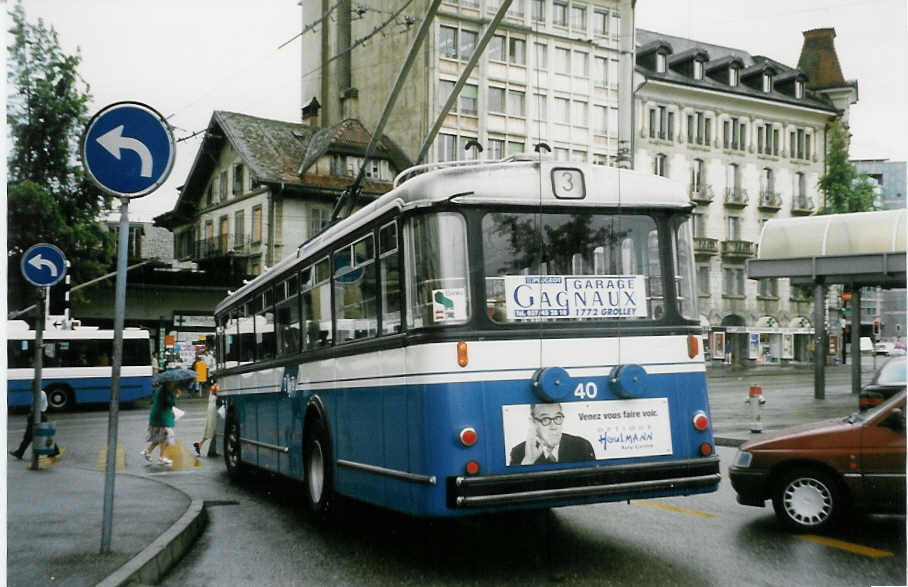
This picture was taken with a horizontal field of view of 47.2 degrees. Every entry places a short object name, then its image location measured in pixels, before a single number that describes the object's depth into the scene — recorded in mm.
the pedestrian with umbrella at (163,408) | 16141
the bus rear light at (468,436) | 6980
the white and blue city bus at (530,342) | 7059
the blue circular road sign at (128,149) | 7297
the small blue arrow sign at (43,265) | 7315
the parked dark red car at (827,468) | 7914
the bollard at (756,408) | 17328
